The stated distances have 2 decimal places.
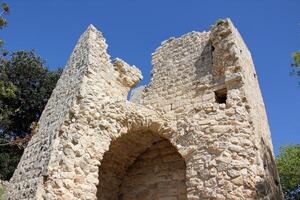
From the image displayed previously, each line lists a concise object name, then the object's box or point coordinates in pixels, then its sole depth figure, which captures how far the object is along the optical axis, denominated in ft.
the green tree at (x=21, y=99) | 48.32
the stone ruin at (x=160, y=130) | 23.35
